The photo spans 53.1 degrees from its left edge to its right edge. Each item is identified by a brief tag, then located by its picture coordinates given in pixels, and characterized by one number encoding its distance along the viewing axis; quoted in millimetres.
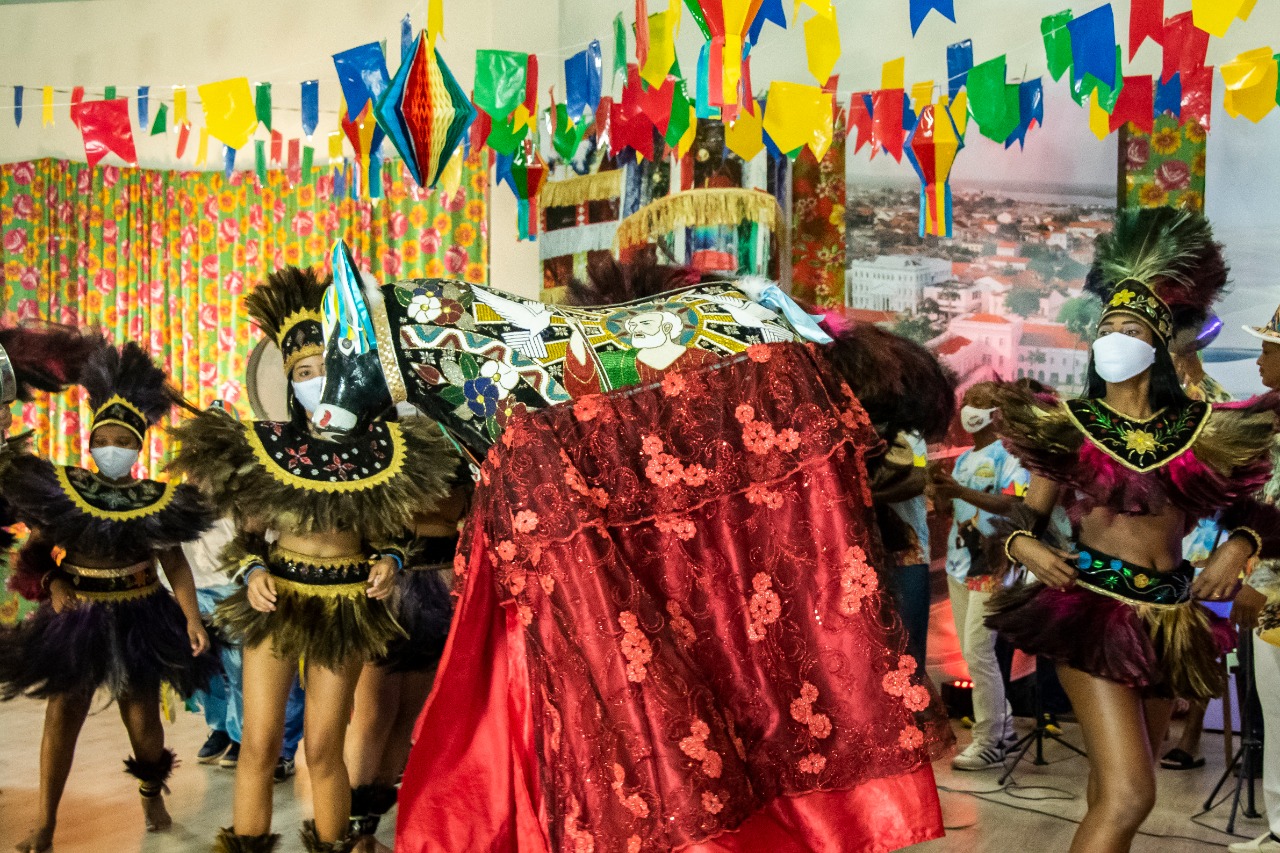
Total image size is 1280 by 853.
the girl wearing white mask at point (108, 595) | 3922
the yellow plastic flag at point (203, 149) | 6951
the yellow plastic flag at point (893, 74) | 5523
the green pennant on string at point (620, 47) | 5309
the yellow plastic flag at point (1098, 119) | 5470
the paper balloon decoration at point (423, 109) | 4457
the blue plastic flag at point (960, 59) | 5277
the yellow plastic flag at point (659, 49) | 4676
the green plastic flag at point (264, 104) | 6047
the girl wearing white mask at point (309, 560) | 3363
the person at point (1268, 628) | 3852
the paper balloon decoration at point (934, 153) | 5426
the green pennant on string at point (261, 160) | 7105
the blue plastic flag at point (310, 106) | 6270
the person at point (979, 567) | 5191
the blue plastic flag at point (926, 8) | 4094
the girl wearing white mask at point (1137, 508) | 2963
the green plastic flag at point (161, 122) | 6489
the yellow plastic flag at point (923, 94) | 5448
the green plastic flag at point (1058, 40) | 4660
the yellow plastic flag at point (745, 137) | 5504
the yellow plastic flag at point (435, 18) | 4762
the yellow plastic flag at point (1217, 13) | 3951
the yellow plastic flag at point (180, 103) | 6298
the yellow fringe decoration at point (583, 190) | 7137
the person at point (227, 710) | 4965
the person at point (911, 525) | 4051
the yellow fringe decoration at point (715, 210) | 6262
